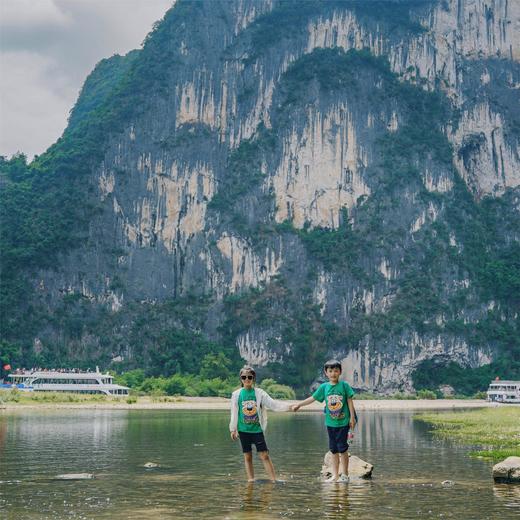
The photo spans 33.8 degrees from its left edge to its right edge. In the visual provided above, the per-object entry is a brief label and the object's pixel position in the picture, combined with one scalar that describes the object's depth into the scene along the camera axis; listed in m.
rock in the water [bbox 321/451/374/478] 15.57
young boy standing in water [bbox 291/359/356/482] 14.02
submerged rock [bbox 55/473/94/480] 15.71
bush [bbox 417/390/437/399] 100.97
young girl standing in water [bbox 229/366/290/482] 13.95
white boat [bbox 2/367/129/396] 90.56
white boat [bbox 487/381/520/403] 89.56
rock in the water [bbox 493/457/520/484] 14.74
